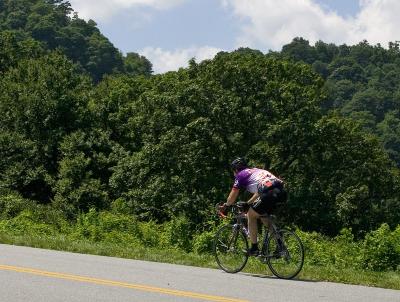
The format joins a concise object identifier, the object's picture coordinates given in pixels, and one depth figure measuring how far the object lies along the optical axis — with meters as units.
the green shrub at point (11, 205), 28.88
